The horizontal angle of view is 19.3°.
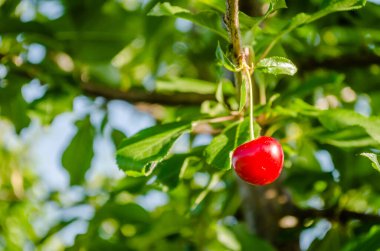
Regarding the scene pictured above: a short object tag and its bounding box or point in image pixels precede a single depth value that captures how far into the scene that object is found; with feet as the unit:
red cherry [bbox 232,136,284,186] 1.53
